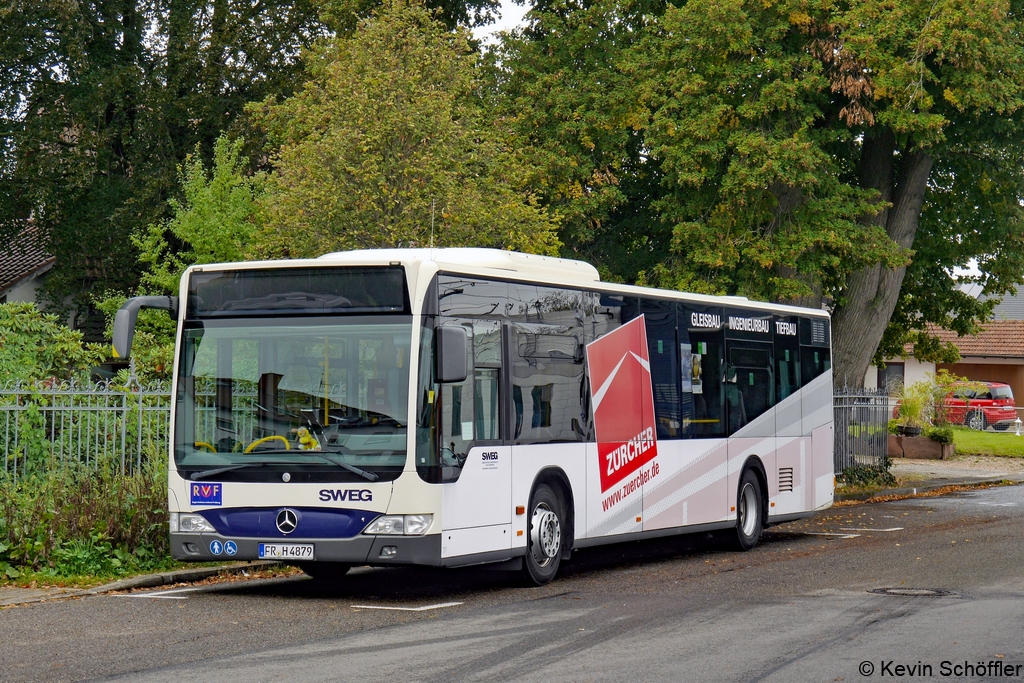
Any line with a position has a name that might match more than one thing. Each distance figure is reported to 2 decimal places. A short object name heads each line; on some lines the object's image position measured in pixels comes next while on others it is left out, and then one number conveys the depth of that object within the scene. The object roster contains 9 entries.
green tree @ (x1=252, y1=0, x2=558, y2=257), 19.08
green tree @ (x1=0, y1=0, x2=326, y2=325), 33.12
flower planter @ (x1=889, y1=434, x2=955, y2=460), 36.38
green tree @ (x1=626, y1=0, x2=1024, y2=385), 22.61
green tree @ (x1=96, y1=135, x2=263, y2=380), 22.45
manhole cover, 11.23
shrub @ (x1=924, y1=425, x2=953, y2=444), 36.12
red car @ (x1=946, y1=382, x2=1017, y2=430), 48.28
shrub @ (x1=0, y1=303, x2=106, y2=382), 16.41
